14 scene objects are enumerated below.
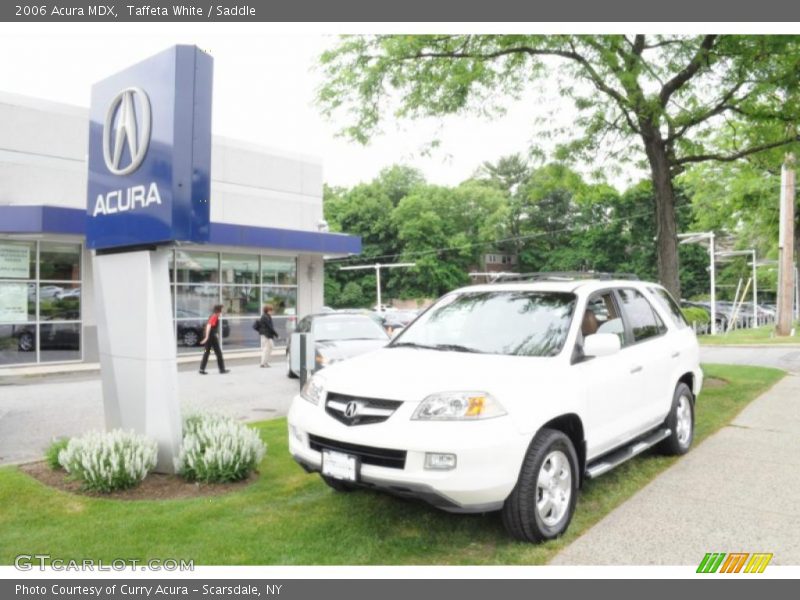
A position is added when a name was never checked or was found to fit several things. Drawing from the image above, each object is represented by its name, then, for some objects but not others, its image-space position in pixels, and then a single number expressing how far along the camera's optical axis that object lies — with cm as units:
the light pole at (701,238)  2580
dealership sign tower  550
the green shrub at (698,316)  2490
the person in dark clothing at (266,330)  1623
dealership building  1602
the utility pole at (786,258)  2239
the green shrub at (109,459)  516
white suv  378
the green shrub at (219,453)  541
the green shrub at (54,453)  591
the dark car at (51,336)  1625
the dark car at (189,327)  1941
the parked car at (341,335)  1148
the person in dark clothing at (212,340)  1454
